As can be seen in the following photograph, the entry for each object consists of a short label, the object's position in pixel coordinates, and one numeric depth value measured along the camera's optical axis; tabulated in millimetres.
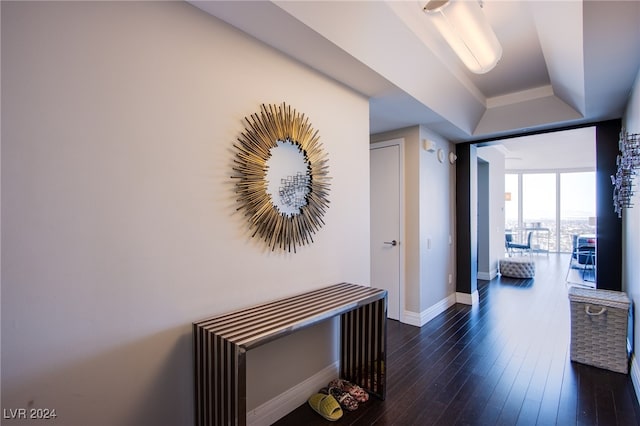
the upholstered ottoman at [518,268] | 5852
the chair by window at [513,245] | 7975
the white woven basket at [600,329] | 2506
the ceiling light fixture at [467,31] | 1565
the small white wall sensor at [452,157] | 4289
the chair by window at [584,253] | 6282
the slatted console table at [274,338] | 1350
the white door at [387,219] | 3721
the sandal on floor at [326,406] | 1966
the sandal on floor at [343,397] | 2070
